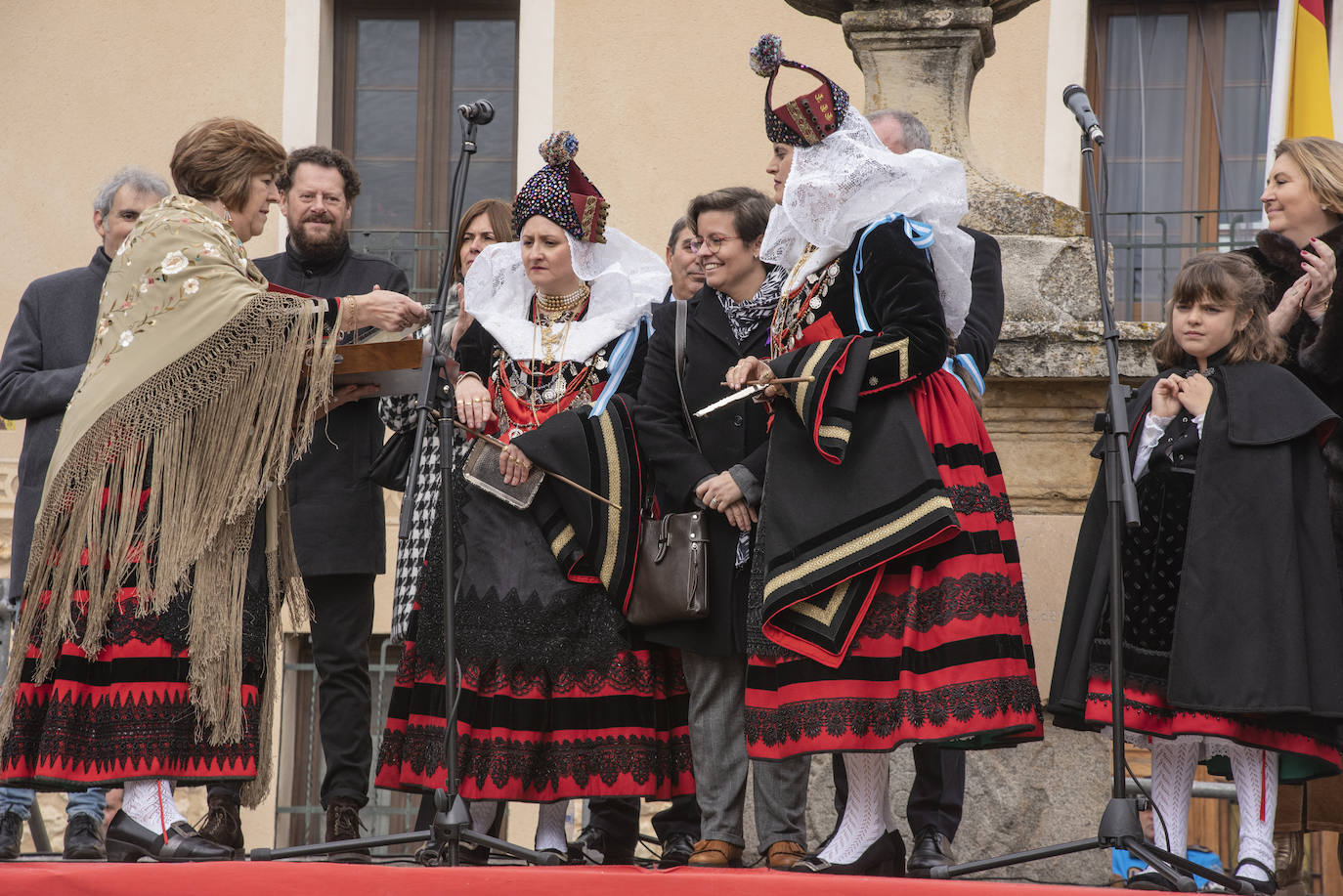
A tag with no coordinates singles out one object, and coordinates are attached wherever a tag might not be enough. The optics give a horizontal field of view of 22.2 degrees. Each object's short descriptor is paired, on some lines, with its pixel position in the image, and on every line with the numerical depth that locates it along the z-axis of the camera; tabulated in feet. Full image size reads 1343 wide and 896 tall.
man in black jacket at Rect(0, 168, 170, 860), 31.44
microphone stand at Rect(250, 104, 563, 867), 24.85
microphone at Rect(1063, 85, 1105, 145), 26.26
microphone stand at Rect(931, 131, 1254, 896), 23.44
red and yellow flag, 41.19
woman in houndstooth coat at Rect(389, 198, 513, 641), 30.14
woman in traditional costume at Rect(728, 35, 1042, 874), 25.09
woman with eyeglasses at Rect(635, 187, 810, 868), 26.96
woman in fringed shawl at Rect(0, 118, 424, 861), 26.01
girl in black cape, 25.34
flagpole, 41.56
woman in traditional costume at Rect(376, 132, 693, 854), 27.53
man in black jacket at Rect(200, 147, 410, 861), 30.54
